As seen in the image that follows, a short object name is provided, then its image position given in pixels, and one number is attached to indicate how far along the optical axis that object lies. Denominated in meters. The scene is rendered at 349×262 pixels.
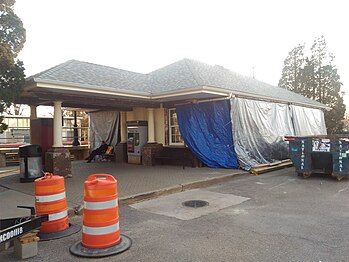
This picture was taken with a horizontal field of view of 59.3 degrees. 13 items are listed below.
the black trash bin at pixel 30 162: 10.15
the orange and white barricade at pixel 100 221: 4.53
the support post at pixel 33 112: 12.95
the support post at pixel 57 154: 10.84
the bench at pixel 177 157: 13.16
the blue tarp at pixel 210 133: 12.40
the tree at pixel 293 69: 29.01
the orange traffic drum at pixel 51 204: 5.23
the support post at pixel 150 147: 14.21
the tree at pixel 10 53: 8.51
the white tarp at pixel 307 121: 16.97
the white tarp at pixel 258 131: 12.35
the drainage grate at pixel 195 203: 7.11
